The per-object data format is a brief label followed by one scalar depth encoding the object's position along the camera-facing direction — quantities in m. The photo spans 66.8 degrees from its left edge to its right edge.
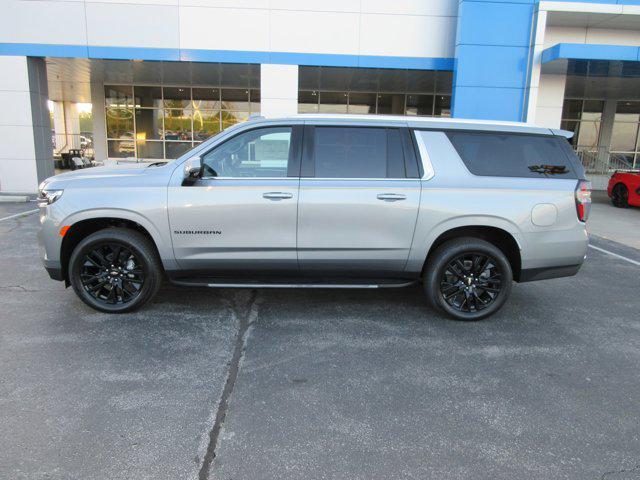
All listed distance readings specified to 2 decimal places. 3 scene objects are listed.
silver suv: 4.64
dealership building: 12.32
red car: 14.30
